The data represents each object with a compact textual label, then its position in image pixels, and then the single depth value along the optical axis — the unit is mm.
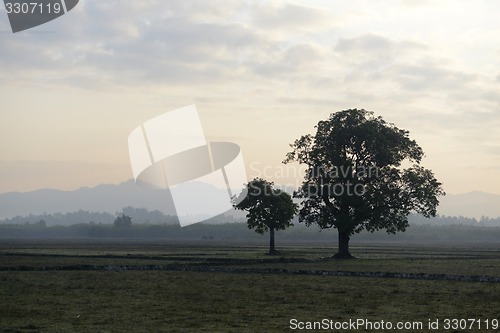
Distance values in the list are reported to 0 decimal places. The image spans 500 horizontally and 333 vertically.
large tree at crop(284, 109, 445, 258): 92375
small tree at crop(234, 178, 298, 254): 109812
